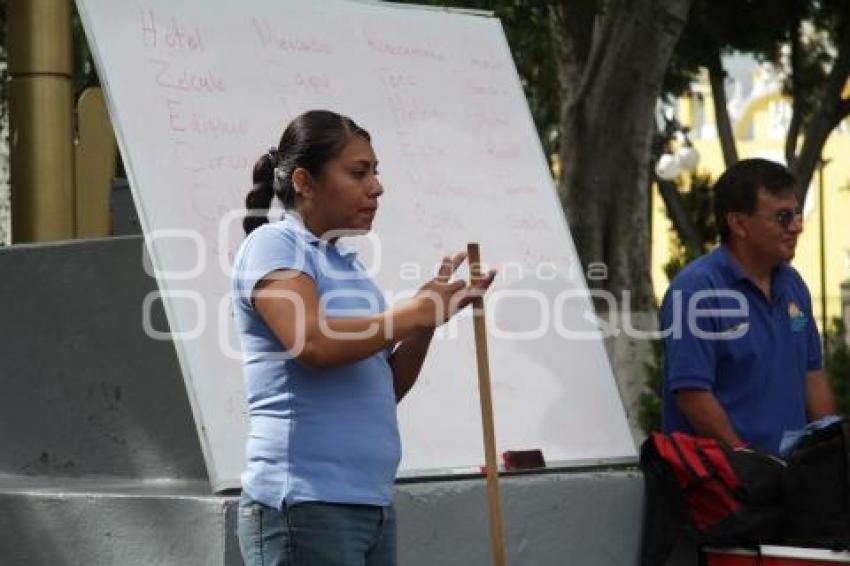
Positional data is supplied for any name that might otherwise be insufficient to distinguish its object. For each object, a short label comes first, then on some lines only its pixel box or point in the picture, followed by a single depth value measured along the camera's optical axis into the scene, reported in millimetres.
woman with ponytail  7788
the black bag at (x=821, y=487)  10597
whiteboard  10551
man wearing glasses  11043
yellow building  78014
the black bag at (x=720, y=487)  10720
